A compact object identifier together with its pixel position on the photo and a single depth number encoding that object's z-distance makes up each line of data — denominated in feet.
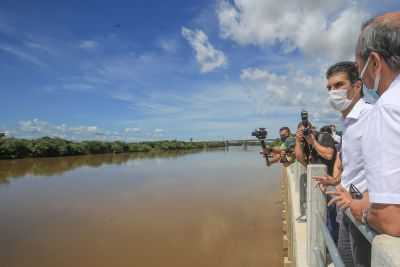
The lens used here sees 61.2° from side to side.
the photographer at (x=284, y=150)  18.73
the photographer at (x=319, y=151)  11.02
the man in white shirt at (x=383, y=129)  3.48
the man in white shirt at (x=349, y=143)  6.21
